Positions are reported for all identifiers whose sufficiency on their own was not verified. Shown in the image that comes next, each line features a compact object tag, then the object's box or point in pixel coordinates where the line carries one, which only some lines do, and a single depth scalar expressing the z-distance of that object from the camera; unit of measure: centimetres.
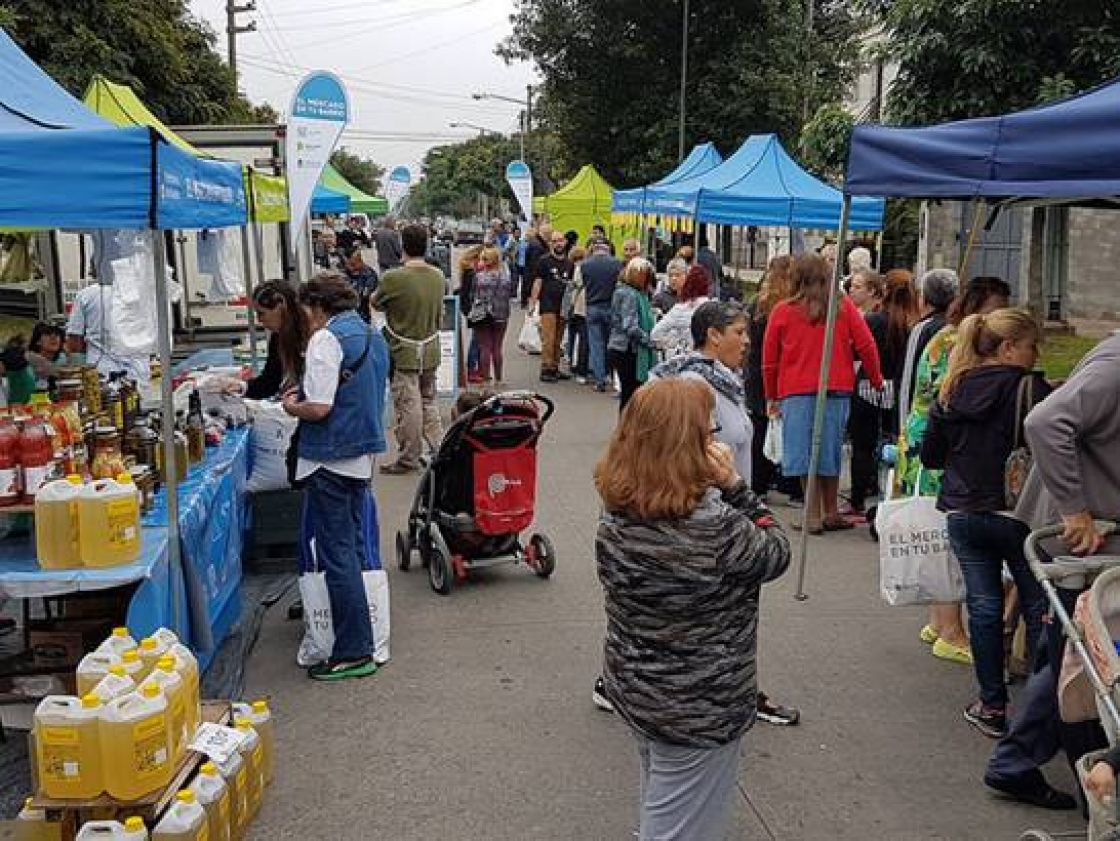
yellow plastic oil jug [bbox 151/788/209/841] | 351
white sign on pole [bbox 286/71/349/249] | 852
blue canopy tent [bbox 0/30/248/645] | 396
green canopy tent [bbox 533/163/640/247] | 2461
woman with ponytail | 460
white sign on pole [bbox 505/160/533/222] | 2617
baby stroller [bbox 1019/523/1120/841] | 305
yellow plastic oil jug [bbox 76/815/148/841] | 339
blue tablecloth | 426
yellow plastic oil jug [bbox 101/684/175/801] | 351
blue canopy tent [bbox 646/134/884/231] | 1323
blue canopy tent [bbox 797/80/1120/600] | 416
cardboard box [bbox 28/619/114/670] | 499
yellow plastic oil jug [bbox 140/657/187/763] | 376
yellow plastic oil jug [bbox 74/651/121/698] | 383
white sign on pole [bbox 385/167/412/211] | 2561
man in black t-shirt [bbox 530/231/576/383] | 1494
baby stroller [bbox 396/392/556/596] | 657
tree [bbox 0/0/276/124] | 1909
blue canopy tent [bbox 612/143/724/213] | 1638
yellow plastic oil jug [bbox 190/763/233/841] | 373
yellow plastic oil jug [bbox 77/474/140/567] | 427
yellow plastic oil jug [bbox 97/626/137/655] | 400
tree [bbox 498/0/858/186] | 2903
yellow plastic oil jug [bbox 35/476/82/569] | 428
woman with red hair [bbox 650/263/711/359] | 895
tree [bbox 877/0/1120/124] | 1063
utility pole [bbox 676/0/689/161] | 2706
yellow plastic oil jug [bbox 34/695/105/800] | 353
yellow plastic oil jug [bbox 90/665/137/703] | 362
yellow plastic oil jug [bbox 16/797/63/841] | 371
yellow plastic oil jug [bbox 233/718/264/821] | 415
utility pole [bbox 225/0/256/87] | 3989
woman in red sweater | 761
